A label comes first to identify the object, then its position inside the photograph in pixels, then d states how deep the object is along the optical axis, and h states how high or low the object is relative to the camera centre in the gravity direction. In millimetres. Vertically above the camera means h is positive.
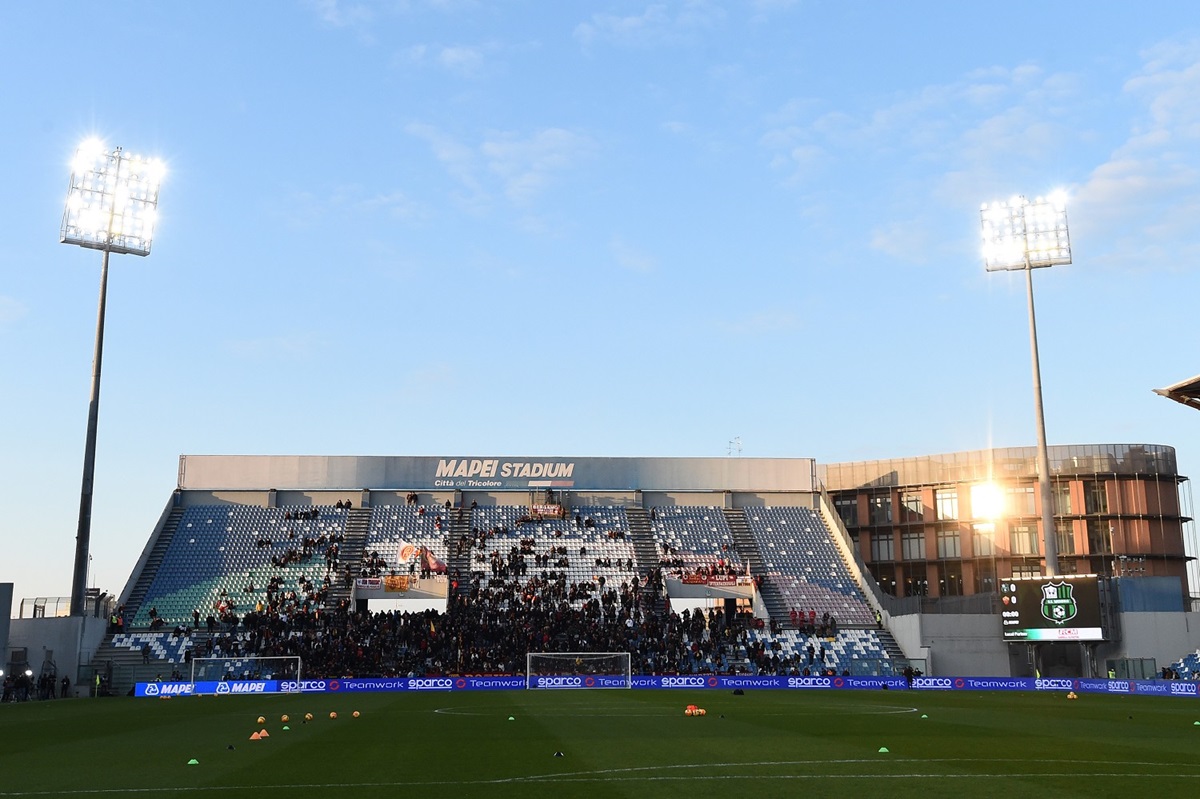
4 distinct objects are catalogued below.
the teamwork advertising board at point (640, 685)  52438 -3997
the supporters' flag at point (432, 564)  68938 +2302
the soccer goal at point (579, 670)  55094 -3406
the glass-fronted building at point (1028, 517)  77625 +5716
